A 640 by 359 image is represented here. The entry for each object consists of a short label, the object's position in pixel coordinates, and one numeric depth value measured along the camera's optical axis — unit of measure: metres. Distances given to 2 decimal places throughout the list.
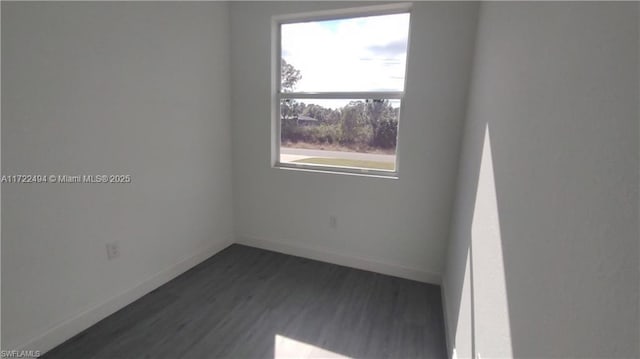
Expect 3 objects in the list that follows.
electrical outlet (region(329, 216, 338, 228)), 2.85
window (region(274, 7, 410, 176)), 2.54
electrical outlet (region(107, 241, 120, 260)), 2.00
